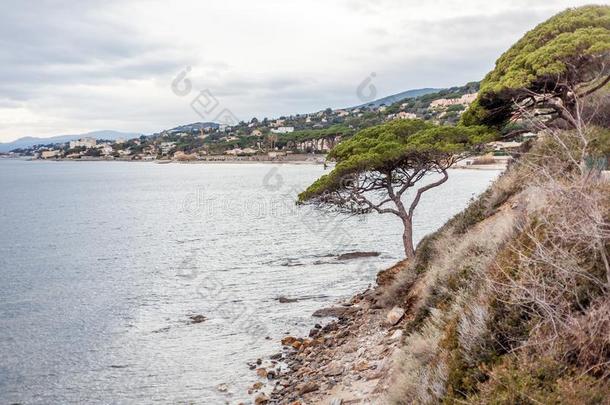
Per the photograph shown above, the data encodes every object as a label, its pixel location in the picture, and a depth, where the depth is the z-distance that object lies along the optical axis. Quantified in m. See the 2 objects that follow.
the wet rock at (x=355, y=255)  31.09
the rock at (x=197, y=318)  21.06
